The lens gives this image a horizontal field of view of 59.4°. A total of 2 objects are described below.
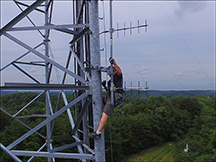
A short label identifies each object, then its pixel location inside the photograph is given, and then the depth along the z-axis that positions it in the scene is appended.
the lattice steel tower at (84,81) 4.29
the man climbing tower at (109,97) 4.30
